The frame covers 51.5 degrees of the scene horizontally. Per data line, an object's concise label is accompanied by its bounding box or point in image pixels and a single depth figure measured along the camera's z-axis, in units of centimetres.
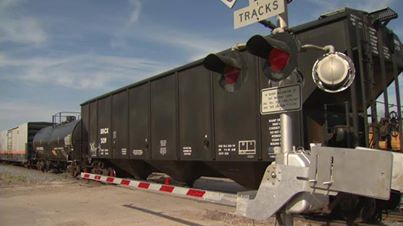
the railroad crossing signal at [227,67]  533
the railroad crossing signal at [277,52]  457
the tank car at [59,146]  1872
